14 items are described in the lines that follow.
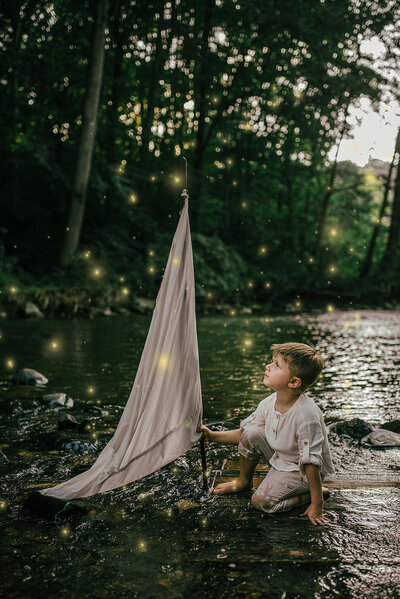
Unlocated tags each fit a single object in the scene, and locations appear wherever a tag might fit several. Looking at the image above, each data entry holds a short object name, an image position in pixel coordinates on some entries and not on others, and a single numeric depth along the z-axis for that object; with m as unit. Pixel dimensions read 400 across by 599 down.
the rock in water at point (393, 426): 4.64
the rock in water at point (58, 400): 5.34
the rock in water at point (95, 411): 5.08
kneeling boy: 2.88
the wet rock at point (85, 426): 4.49
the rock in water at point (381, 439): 4.22
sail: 2.98
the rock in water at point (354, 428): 4.45
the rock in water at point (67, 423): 4.54
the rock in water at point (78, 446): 4.01
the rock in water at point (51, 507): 2.85
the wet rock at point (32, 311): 13.46
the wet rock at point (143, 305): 16.02
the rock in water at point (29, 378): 6.29
